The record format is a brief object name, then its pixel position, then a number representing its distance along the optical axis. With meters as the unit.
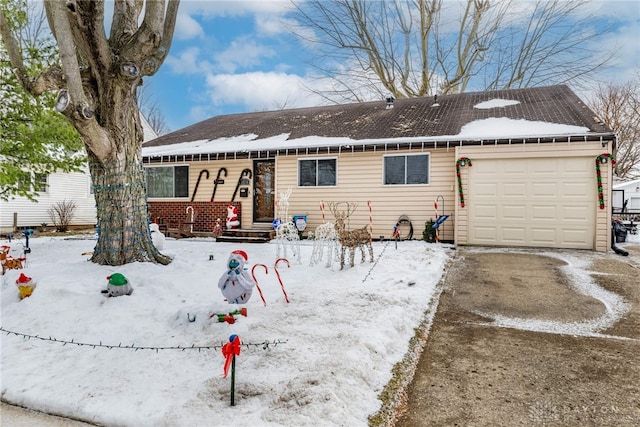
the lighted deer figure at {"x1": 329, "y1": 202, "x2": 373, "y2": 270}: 5.61
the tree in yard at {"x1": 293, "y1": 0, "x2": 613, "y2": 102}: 19.03
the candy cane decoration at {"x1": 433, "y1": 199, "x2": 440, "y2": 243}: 9.38
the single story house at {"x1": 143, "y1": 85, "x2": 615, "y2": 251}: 8.30
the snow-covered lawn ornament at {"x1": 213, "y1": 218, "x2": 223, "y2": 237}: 10.56
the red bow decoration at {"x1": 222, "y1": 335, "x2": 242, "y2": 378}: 2.35
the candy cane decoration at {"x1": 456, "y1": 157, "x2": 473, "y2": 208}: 8.84
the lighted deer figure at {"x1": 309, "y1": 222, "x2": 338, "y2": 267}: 5.97
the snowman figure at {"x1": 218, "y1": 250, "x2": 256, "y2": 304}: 3.55
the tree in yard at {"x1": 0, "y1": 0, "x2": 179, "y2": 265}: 4.95
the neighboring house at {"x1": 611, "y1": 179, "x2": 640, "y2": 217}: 25.09
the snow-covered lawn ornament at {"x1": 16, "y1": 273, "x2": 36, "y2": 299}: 4.16
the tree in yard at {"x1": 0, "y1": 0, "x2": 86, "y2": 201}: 8.11
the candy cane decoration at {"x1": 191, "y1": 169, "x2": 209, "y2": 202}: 11.66
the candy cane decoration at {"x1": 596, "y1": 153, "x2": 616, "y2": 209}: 7.88
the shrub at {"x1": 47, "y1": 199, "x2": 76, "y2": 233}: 15.38
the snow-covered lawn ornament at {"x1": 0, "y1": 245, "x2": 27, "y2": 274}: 5.27
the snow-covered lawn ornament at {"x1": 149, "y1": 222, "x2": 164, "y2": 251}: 7.11
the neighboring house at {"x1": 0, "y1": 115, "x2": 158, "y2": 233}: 14.52
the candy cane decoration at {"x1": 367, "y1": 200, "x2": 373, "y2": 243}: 9.96
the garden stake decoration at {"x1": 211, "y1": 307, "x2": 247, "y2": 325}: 3.46
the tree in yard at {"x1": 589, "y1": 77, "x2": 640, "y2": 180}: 24.77
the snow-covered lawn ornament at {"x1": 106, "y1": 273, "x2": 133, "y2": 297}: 4.09
